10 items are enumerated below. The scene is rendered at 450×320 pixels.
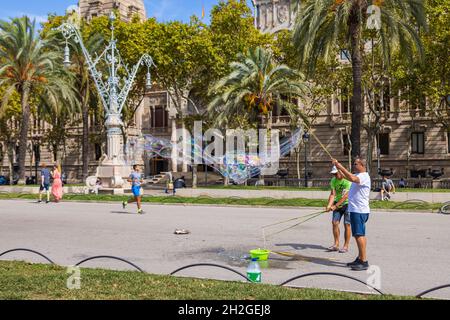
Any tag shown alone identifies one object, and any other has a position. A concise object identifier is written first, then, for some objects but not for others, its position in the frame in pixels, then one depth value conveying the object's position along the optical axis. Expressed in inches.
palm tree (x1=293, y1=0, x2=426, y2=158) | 793.6
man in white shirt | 321.4
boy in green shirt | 381.7
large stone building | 1610.5
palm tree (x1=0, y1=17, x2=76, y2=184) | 1264.8
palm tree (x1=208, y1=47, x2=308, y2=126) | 1178.6
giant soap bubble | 1141.7
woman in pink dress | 886.1
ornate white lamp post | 1161.4
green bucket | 314.2
